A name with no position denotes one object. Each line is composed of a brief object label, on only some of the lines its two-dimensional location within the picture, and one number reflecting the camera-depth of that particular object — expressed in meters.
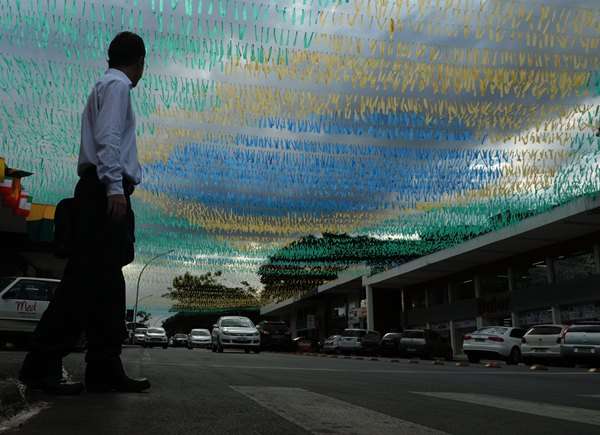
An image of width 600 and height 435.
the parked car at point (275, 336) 38.16
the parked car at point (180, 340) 61.75
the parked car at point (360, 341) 33.12
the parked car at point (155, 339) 42.16
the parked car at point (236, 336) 27.06
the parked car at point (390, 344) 29.95
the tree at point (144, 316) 107.96
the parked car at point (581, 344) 18.36
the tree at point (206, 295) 62.88
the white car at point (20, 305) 14.60
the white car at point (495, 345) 21.70
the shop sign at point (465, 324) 35.56
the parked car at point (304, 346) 41.89
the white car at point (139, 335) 47.38
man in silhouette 3.77
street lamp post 31.93
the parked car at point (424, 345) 26.73
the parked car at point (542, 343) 20.28
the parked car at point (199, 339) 41.28
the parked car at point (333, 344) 34.25
